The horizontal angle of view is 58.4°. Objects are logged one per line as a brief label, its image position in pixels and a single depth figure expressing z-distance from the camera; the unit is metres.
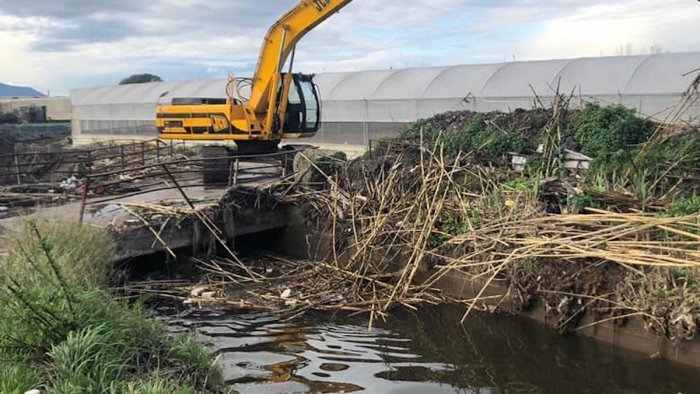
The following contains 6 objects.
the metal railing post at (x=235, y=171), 13.39
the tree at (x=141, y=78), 56.59
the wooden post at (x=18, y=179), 17.38
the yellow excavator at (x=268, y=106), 15.40
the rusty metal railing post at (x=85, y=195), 10.48
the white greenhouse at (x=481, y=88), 17.91
